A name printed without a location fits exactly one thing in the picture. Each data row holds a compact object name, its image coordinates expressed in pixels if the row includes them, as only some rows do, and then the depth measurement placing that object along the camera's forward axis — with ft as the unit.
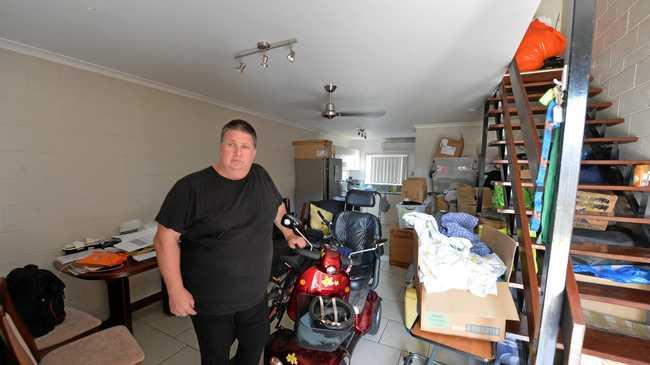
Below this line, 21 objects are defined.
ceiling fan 8.35
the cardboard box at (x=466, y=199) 11.00
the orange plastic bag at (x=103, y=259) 5.45
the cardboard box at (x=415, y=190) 13.21
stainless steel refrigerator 14.42
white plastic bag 4.23
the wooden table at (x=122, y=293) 5.60
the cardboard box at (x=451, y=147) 13.91
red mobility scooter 4.27
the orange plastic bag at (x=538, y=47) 7.14
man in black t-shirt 3.21
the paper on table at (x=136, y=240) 6.50
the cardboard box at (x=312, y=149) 14.39
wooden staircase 3.52
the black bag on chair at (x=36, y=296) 4.23
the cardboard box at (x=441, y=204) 12.64
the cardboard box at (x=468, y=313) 3.89
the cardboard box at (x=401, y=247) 11.19
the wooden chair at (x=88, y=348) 3.76
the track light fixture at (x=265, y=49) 5.46
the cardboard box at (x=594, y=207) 5.32
